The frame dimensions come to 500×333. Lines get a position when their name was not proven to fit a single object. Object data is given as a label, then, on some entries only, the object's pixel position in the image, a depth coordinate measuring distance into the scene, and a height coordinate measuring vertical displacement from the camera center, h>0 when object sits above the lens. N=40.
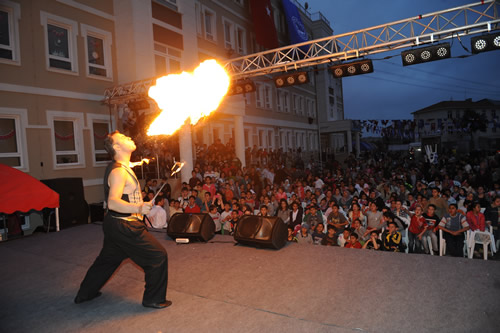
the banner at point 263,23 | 21.34 +8.84
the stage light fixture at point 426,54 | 9.05 +2.65
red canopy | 6.80 -0.42
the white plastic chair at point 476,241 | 6.83 -1.93
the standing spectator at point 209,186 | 10.46 -0.75
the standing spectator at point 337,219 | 7.78 -1.53
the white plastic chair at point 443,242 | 6.89 -1.95
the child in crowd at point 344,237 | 6.93 -1.76
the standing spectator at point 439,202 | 8.35 -1.33
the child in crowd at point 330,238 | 6.86 -1.72
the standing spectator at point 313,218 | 7.95 -1.48
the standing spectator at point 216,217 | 8.28 -1.36
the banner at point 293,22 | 24.47 +10.15
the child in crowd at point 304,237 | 7.21 -1.74
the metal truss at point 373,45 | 8.33 +2.97
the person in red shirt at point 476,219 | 6.87 -1.50
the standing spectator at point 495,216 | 7.04 -1.50
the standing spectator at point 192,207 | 8.77 -1.14
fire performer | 3.56 -0.72
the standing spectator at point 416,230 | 7.09 -1.71
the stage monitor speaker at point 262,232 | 5.40 -1.20
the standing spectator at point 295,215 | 8.26 -1.45
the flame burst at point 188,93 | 6.38 +1.94
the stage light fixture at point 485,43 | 8.37 +2.63
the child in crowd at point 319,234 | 7.29 -1.72
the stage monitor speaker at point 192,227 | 6.16 -1.19
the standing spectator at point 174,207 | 9.03 -1.15
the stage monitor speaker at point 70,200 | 9.02 -0.82
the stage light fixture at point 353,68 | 10.12 +2.67
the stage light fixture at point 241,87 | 11.57 +2.62
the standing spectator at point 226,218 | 8.28 -1.44
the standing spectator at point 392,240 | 6.68 -1.78
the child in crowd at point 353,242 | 6.51 -1.73
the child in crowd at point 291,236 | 7.54 -1.79
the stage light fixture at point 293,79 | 11.01 +2.62
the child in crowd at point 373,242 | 6.61 -1.80
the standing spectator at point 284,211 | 8.62 -1.38
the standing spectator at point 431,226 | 6.96 -1.63
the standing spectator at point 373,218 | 7.52 -1.49
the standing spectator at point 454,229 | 6.76 -1.66
